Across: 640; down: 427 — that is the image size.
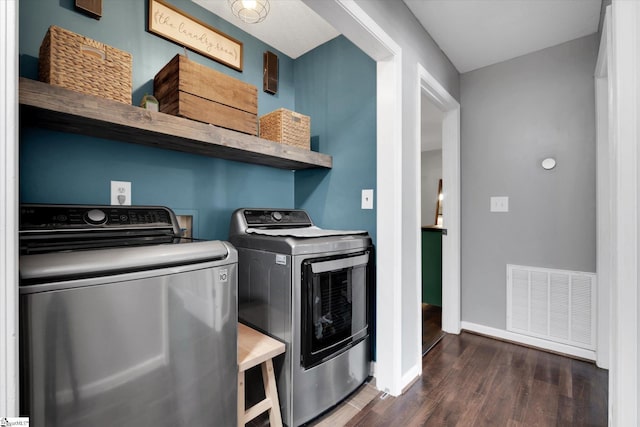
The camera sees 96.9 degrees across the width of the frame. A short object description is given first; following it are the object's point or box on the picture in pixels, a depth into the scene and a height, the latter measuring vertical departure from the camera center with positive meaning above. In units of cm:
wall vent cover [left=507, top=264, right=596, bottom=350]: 219 -76
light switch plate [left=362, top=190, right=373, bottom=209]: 194 +9
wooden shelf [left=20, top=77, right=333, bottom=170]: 99 +38
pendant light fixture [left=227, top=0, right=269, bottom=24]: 159 +121
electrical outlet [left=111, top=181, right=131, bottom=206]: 147 +11
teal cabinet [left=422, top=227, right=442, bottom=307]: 330 -64
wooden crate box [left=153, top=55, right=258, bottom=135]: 137 +61
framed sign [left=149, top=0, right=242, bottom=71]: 165 +115
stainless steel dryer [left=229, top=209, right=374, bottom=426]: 142 -50
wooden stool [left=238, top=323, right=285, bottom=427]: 125 -72
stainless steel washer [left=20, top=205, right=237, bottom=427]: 73 -34
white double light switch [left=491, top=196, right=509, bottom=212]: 255 +7
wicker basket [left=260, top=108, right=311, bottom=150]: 186 +58
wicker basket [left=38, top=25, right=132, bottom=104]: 106 +58
